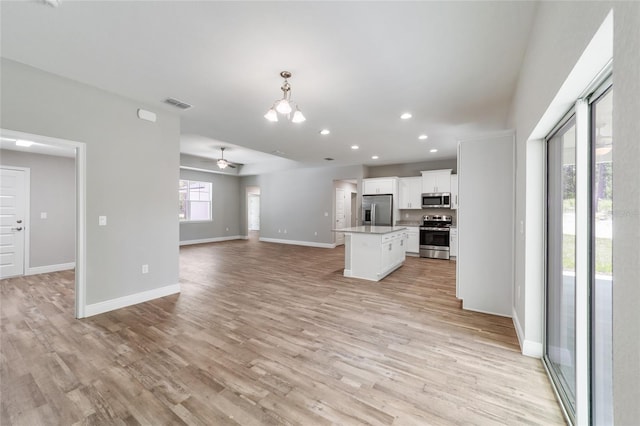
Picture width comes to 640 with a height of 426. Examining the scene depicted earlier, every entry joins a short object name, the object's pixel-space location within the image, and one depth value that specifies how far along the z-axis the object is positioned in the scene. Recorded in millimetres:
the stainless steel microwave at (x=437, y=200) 7059
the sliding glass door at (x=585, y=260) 1284
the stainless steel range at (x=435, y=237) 6930
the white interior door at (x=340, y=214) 9391
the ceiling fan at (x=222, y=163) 7414
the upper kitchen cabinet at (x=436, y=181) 7082
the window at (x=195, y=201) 9320
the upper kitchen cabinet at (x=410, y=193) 7613
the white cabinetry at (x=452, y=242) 6870
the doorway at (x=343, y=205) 9234
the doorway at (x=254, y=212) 15334
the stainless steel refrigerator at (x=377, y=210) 7793
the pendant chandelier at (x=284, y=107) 2576
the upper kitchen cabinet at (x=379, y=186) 7828
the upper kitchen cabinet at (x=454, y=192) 6965
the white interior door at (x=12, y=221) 4844
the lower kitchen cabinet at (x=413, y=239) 7402
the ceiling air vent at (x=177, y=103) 3487
